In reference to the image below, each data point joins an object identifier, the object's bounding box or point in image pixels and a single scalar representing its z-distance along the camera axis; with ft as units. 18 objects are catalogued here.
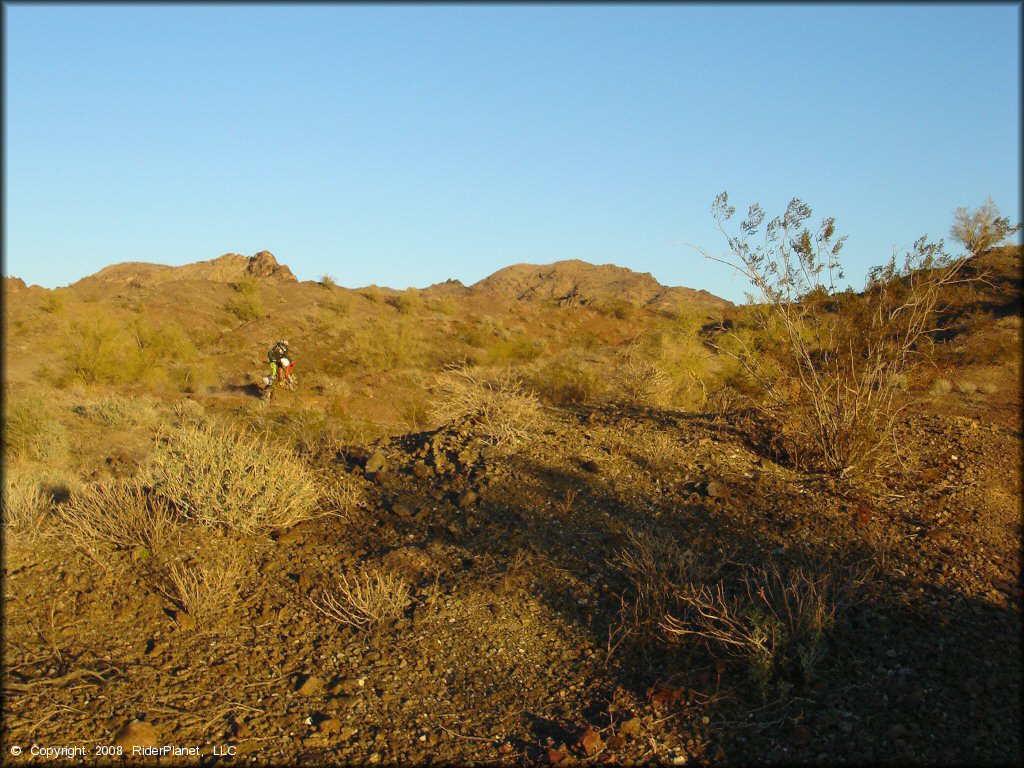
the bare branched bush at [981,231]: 20.24
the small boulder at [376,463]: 24.04
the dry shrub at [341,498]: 21.06
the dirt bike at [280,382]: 60.95
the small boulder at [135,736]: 11.26
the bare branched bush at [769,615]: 12.95
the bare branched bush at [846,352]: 21.34
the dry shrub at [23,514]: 18.57
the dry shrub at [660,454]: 22.77
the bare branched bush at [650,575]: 14.93
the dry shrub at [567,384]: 41.19
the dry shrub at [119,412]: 45.39
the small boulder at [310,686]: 12.98
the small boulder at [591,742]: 11.49
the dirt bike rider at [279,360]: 61.11
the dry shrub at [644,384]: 35.14
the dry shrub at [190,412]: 45.09
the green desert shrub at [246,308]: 121.60
